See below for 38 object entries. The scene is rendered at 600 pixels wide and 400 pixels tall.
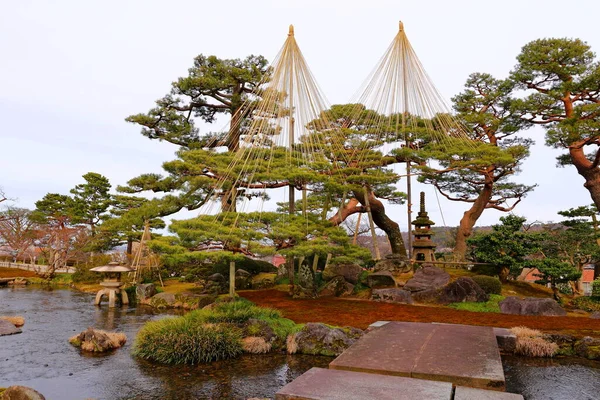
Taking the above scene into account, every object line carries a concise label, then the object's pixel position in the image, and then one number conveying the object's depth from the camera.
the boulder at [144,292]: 16.44
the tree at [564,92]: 15.91
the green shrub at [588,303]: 12.02
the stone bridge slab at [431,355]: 4.09
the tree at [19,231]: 32.19
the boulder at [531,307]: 10.97
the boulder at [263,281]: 16.83
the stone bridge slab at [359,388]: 3.47
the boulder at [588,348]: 7.56
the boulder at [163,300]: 15.22
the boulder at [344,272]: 15.00
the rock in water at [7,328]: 10.04
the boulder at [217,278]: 16.37
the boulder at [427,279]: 13.29
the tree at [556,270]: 12.72
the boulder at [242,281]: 16.62
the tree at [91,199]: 29.64
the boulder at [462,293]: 12.42
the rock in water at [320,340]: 8.05
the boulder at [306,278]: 14.18
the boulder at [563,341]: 7.85
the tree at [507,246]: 14.12
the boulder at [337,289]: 14.33
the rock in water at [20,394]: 4.59
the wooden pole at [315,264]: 15.51
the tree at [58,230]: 26.31
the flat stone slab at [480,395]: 3.47
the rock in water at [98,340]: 8.41
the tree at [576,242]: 15.57
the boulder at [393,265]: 16.18
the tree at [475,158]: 16.55
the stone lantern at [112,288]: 15.46
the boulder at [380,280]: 14.29
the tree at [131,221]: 17.44
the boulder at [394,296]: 12.88
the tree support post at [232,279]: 12.46
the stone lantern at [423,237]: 16.61
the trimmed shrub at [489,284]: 13.14
